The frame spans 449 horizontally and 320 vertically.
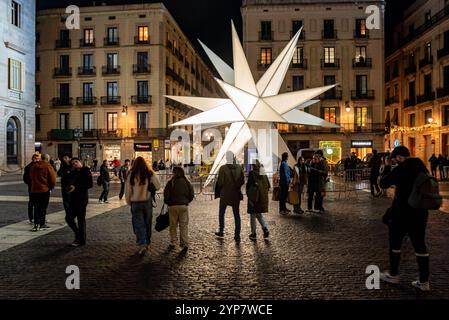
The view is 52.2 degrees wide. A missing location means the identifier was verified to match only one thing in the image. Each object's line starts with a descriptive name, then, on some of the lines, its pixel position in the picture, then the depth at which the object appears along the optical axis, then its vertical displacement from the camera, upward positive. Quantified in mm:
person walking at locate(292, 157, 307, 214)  12492 -574
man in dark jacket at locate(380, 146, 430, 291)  5578 -754
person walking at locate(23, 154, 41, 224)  9656 -290
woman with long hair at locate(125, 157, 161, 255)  7531 -581
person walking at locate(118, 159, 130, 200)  16356 -454
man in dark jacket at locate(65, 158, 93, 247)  8109 -712
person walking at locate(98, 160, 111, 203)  14876 -675
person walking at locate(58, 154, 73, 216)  8469 -332
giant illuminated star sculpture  16375 +2043
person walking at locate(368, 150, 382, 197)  17109 -475
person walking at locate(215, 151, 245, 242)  8766 -575
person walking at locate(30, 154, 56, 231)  9547 -543
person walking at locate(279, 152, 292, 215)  12141 -659
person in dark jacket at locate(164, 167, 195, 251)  7898 -737
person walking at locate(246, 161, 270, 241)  8719 -765
